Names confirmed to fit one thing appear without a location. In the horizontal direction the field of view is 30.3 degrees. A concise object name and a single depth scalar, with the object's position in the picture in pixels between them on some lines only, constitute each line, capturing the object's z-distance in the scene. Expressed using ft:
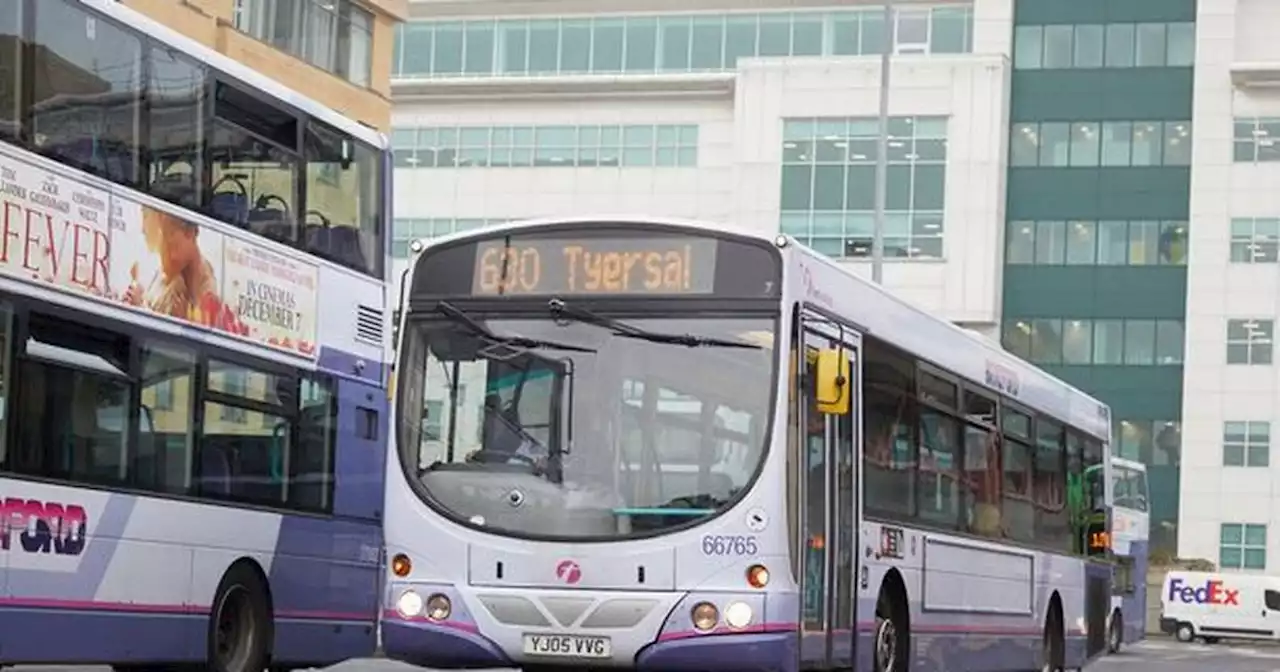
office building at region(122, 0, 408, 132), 114.11
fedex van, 195.62
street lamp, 121.08
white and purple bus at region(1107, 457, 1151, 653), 152.66
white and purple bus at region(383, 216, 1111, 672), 44.96
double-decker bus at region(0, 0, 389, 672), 44.65
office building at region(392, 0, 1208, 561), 244.63
